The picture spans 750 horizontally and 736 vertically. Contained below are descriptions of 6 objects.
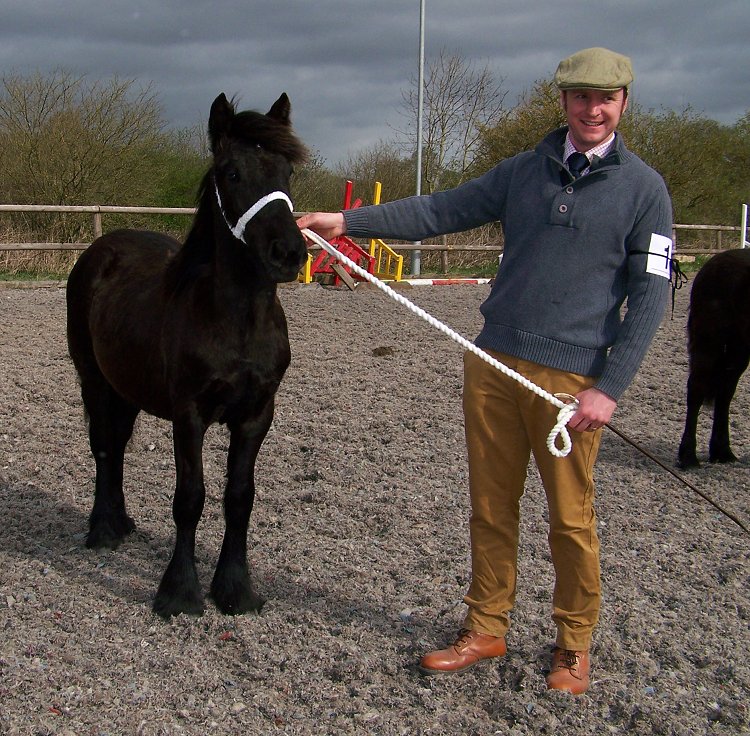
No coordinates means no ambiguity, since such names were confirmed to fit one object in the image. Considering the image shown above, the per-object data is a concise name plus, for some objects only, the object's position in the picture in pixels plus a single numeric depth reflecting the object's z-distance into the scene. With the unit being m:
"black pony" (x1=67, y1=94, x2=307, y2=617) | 3.01
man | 2.48
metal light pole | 19.77
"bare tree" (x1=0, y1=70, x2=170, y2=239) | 16.27
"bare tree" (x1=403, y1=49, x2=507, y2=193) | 23.47
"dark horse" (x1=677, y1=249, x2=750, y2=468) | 5.57
